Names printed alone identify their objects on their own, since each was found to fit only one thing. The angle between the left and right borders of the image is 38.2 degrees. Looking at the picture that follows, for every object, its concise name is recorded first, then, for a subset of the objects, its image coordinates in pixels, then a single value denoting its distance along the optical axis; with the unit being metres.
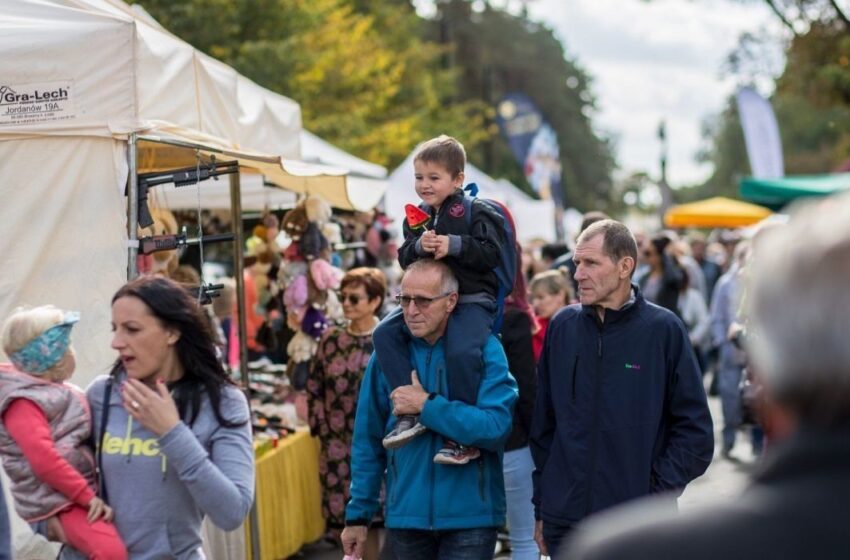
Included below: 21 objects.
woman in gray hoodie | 3.48
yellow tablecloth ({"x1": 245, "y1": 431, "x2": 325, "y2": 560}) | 8.11
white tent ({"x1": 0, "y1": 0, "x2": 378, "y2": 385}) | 6.31
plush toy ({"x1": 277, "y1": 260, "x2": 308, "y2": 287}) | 8.92
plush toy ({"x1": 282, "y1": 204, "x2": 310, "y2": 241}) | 8.98
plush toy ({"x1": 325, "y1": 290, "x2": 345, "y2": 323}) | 8.95
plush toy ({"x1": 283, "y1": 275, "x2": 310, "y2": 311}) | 8.82
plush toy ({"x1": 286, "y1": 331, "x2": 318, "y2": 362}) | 8.78
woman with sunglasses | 7.55
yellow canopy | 26.11
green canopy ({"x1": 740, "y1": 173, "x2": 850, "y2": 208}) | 15.59
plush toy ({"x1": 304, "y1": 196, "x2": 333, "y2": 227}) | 8.98
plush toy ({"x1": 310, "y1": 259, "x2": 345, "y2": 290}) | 8.77
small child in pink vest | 3.65
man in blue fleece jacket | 4.64
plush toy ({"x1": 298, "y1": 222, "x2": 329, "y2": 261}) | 8.91
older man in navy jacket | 4.75
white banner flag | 21.05
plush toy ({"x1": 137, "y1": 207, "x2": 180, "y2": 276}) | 8.13
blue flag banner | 31.44
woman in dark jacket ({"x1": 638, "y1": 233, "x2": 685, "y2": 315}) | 11.88
